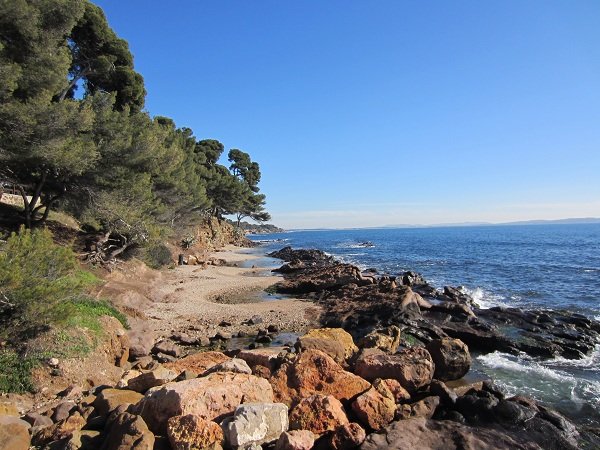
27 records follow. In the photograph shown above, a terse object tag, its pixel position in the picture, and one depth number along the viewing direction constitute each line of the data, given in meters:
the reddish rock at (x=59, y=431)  6.01
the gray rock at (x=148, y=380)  7.62
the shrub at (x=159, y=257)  28.70
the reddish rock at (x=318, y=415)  6.70
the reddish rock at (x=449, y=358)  10.65
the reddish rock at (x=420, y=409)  7.59
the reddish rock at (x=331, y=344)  9.88
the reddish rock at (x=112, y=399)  6.82
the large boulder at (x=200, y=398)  6.26
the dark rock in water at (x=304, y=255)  49.12
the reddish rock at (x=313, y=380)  7.77
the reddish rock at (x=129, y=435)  5.43
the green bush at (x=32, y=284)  8.16
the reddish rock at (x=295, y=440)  5.97
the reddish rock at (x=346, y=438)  6.45
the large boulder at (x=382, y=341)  11.25
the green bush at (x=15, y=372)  8.48
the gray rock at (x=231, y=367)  7.88
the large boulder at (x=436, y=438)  6.60
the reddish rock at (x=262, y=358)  8.86
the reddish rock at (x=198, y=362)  9.30
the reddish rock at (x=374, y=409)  7.18
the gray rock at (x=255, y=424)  5.90
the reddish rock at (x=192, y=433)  5.64
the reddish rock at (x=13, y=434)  5.68
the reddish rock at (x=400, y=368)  8.59
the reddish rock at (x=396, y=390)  8.11
